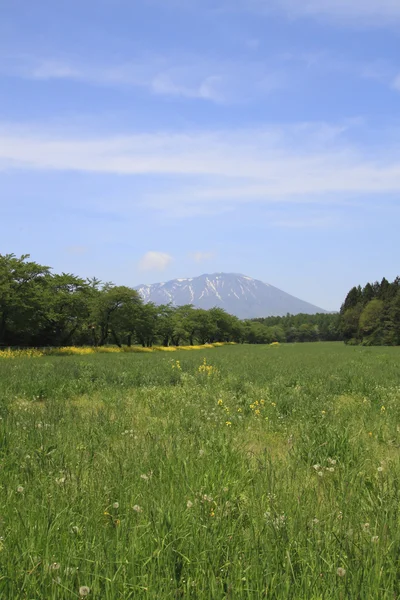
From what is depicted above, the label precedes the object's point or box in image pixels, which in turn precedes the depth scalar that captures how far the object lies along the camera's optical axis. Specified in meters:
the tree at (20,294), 45.25
